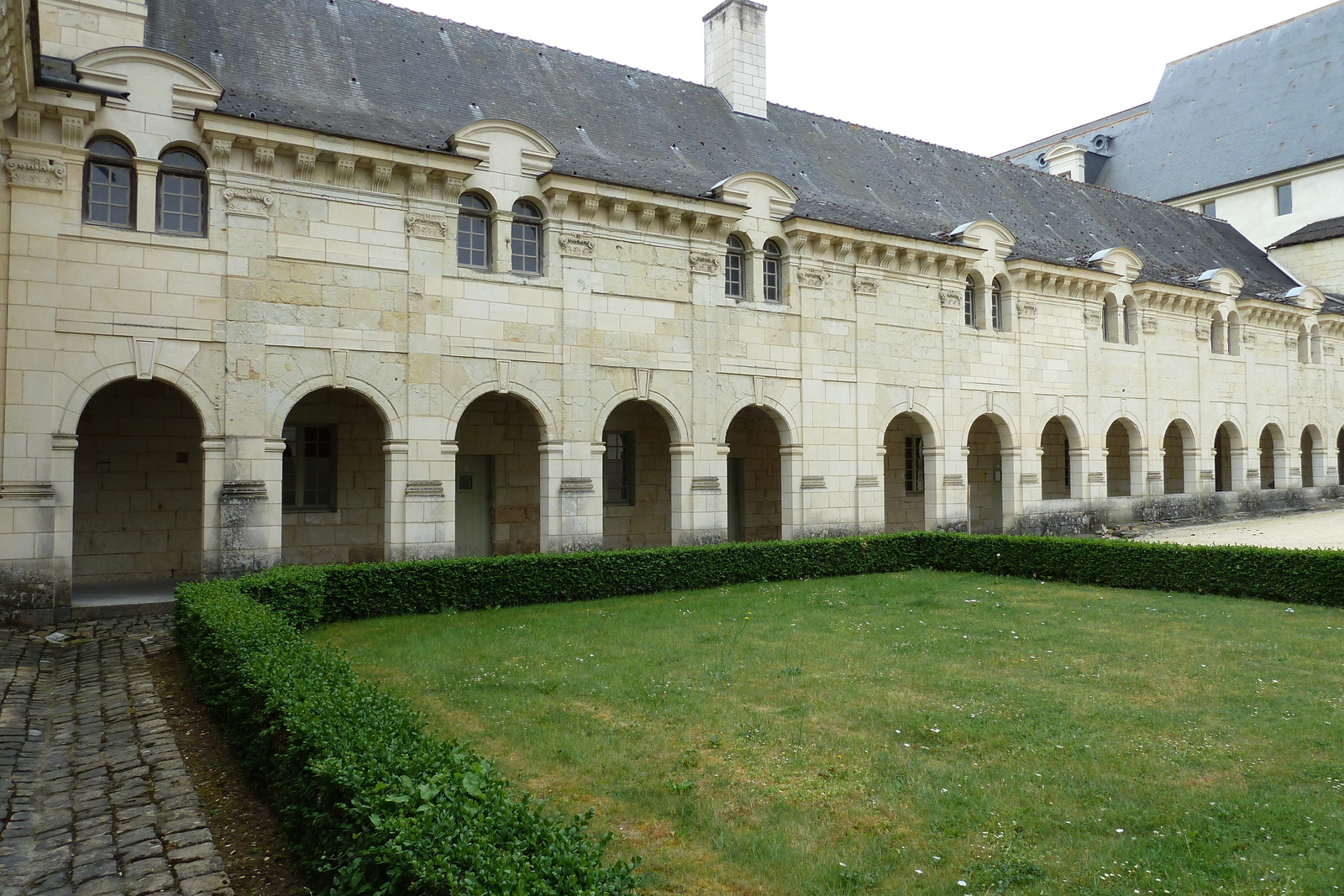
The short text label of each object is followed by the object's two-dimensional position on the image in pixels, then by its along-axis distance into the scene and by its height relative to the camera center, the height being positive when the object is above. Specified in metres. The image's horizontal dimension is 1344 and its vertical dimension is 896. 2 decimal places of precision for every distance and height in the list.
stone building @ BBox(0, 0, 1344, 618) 11.97 +2.84
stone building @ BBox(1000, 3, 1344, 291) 28.92 +11.54
